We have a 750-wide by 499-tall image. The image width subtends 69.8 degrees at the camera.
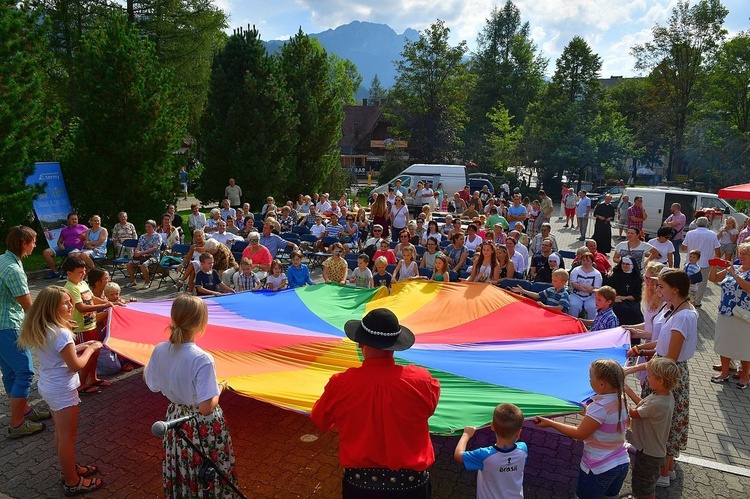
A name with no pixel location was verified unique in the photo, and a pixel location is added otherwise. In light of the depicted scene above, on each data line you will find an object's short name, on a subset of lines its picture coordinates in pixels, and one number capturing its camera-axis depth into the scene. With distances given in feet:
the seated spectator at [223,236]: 40.04
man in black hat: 9.57
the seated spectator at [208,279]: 29.04
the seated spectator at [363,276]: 29.91
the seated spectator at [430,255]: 33.94
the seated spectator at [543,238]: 34.60
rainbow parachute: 15.16
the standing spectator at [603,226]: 45.78
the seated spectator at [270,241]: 38.68
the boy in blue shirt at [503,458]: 11.01
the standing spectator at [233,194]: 58.13
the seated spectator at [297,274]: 29.76
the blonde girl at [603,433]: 12.34
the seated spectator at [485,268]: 29.71
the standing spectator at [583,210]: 61.00
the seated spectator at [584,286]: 24.50
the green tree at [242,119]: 61.46
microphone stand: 10.27
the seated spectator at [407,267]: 30.78
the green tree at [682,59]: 126.62
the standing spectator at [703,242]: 33.91
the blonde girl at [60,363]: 13.66
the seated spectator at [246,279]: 29.07
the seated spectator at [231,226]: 45.78
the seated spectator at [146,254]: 38.83
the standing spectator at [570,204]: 70.69
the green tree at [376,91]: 359.66
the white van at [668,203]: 60.70
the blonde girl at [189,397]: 11.73
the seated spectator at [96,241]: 39.60
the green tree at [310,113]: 72.23
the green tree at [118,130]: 46.98
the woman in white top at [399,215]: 48.26
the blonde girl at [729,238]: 40.78
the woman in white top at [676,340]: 15.30
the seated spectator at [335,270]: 30.63
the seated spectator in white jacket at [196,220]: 46.52
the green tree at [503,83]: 150.00
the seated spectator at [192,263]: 32.32
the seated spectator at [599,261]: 30.48
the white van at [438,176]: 87.10
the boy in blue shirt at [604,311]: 20.34
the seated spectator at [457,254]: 33.58
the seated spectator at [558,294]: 24.07
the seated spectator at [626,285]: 24.47
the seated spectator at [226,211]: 48.21
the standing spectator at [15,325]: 16.98
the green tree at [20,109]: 39.91
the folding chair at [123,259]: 39.11
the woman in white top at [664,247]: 31.04
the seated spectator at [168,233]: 41.66
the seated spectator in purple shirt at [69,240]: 40.14
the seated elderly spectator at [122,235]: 41.70
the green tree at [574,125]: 114.11
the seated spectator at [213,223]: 43.62
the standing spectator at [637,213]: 47.91
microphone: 8.63
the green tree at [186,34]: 77.56
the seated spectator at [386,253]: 34.06
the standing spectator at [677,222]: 42.29
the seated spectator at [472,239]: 35.73
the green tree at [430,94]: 125.08
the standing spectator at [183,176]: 54.70
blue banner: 44.29
